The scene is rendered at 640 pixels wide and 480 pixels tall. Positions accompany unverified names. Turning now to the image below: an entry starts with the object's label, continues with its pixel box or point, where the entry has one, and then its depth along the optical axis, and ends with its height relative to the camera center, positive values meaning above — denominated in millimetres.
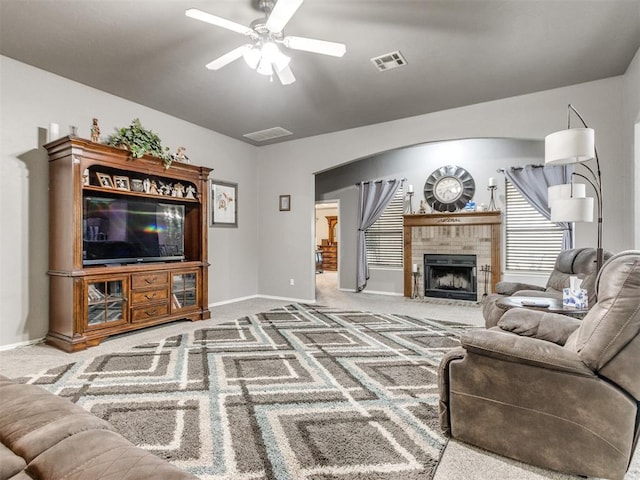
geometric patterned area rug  1674 -1076
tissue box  2631 -463
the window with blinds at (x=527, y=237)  5379 +41
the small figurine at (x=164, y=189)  4406 +665
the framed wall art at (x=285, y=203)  6160 +666
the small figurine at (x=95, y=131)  3633 +1156
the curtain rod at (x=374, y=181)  6595 +1175
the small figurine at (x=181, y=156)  4562 +1130
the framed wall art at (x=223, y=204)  5582 +601
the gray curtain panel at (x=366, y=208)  6743 +631
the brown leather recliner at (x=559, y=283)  3111 -443
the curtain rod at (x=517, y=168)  5319 +1155
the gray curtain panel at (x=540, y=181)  5109 +904
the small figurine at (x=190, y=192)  4688 +657
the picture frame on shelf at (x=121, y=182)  3930 +670
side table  2531 -524
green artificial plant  3773 +1114
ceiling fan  2279 +1470
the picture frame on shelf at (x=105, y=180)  3801 +674
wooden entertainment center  3357 -164
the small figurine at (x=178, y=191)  4568 +664
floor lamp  2484 +458
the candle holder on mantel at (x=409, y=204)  6492 +671
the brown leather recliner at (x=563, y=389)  1448 -697
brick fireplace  5602 +10
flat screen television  3695 +104
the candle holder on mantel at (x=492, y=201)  5688 +651
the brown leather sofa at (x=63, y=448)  768 -532
